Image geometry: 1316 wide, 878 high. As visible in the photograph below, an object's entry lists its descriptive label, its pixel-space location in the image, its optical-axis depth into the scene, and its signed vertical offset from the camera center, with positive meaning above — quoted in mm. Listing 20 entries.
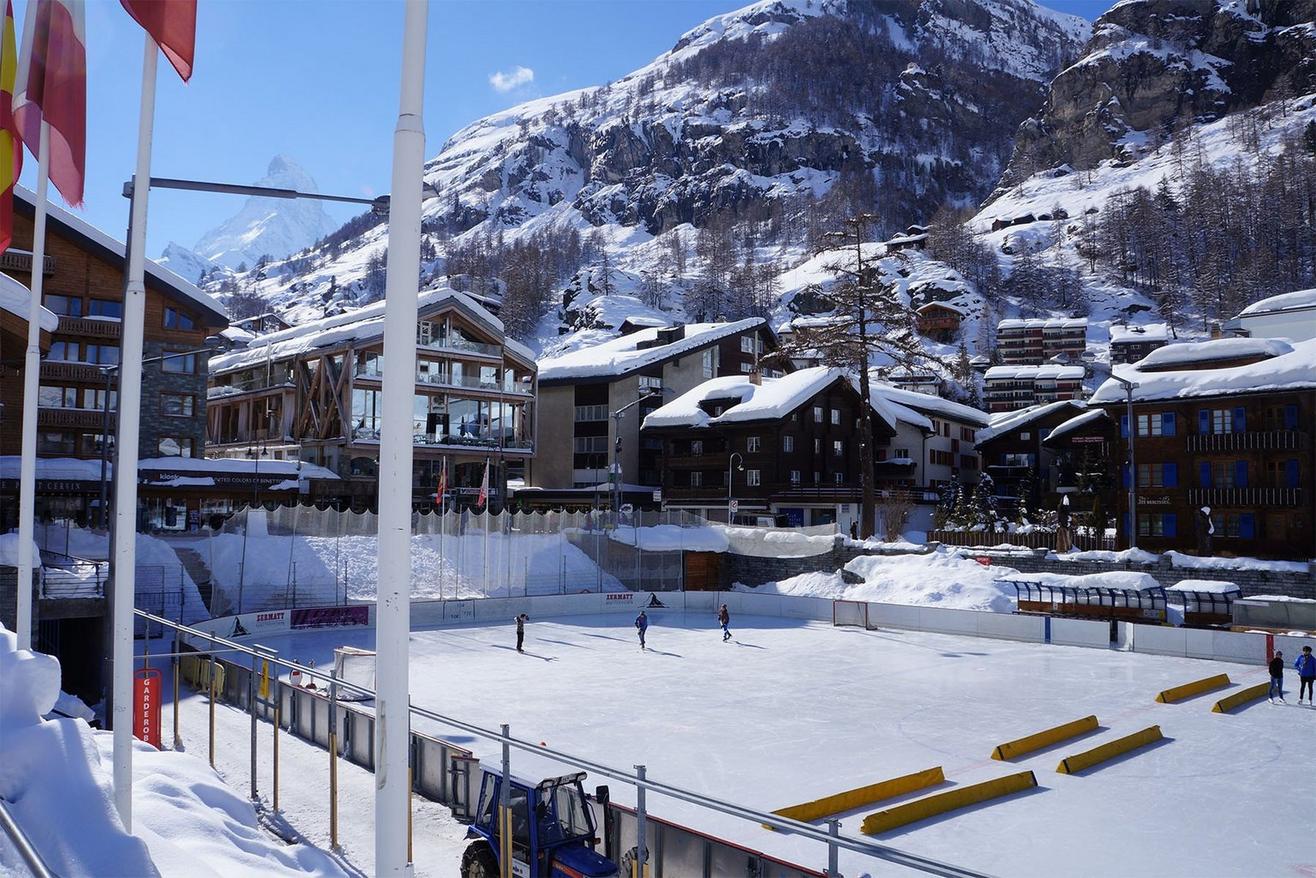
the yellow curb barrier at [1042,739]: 19672 -5238
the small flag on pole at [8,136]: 11711 +4246
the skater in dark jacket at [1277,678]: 25297 -4883
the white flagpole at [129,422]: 8766 +592
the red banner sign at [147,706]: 16797 -3738
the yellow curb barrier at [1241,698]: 25000 -5467
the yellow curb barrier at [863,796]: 15414 -5051
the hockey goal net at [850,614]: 42656 -5407
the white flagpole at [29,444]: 11555 +503
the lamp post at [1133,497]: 39119 -332
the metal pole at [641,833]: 9602 -3443
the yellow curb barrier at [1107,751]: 18844 -5246
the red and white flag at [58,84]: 10422 +4321
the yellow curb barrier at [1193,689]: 26047 -5437
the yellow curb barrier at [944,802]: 14969 -5078
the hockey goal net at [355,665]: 25781 -4781
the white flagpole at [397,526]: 5289 -207
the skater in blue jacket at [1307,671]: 25750 -4715
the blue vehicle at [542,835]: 11656 -4205
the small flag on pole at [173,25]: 8141 +3816
